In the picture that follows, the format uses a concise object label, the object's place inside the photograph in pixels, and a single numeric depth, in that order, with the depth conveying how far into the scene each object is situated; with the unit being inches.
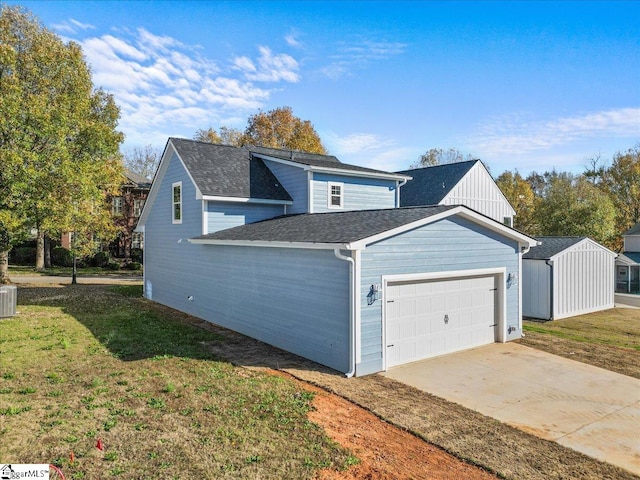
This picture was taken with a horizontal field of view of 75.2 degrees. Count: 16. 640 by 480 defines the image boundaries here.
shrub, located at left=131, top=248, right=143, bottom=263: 1507.1
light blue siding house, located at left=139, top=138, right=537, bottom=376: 363.6
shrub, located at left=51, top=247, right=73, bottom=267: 1462.6
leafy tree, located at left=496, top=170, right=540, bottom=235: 1479.1
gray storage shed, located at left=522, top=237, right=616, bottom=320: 647.1
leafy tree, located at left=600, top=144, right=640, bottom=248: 1536.7
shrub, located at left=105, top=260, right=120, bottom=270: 1405.0
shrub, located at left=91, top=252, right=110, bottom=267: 1435.8
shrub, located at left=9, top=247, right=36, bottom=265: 1460.4
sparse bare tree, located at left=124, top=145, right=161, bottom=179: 2158.0
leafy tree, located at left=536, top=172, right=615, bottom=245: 1171.9
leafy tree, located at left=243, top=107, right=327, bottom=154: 1563.7
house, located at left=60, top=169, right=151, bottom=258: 1499.8
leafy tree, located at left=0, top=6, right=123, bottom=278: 638.5
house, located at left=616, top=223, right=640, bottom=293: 1024.9
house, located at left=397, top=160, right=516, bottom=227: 977.7
